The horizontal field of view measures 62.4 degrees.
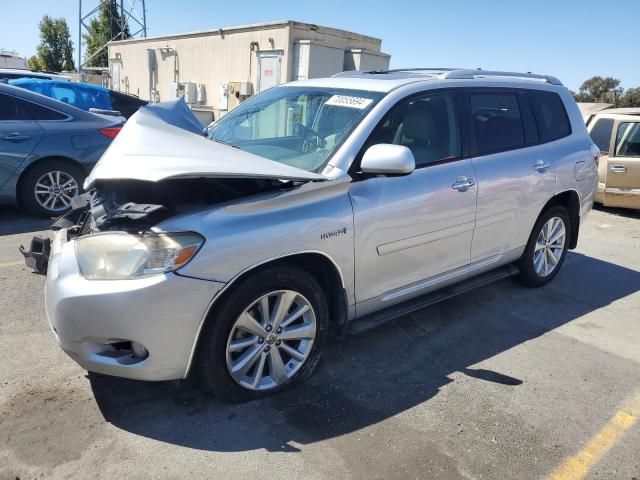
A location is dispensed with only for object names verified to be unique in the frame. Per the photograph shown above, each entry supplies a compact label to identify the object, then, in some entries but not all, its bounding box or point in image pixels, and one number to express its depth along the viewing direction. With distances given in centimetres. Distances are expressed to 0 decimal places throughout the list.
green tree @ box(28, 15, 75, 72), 5731
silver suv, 253
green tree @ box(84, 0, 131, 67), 4466
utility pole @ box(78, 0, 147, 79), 2721
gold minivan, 802
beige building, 1435
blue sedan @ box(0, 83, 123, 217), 591
